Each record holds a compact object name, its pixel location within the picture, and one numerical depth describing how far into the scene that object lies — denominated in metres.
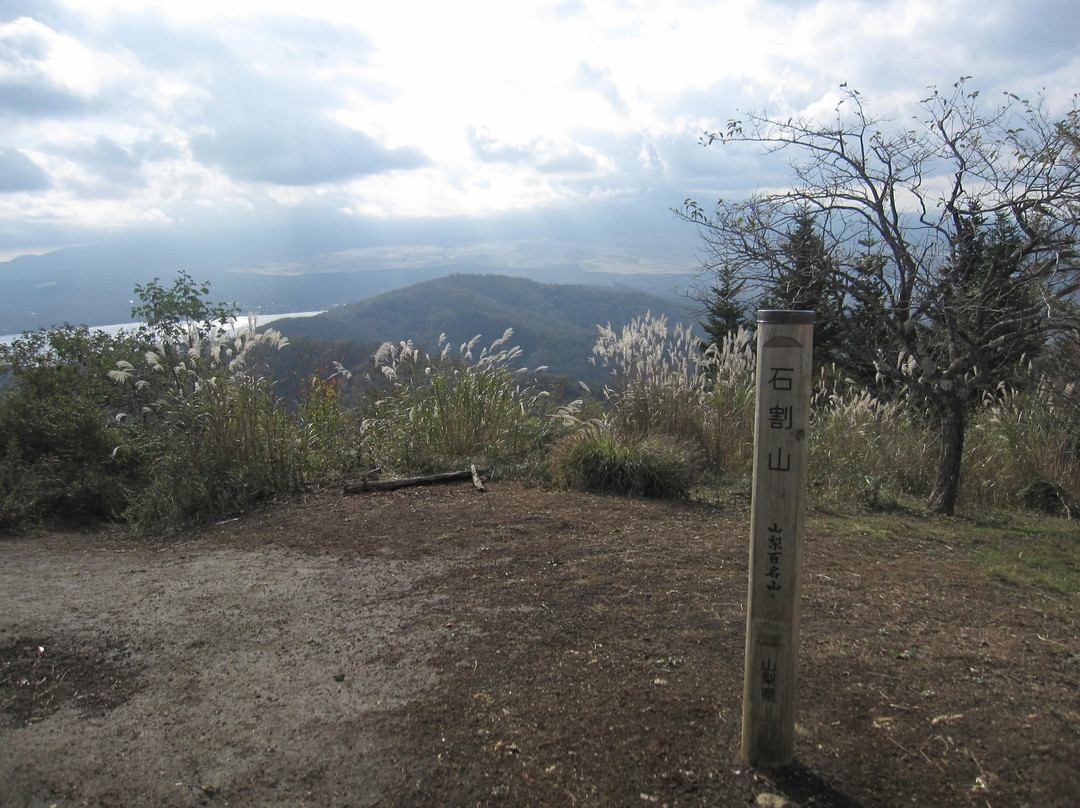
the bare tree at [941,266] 4.87
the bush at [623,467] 6.18
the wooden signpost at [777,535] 2.10
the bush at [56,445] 6.47
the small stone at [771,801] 2.19
